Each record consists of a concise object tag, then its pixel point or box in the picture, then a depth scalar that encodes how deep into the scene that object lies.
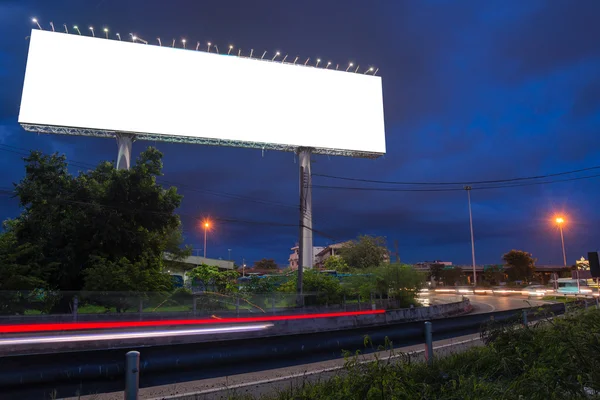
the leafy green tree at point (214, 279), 24.44
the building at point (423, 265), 104.77
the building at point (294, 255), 140.25
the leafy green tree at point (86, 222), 21.92
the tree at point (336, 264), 51.19
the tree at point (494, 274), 86.12
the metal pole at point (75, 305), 16.02
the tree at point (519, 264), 77.81
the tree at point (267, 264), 132.80
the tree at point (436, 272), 86.12
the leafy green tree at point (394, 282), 28.52
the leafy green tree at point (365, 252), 57.09
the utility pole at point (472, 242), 57.38
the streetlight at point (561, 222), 46.91
